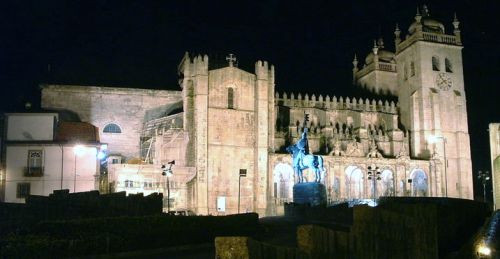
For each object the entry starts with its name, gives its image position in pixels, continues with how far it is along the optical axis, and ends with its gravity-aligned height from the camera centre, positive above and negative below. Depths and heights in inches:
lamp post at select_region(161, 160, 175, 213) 1633.6 +50.1
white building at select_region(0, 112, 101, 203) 1862.7 +99.8
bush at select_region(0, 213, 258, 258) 764.0 -71.0
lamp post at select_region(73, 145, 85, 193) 1776.8 +124.1
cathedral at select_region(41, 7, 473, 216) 2224.4 +259.5
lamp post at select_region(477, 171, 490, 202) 2465.3 +45.4
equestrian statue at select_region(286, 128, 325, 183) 1701.5 +87.7
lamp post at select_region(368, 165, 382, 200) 2421.3 +50.5
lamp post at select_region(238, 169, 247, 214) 2189.7 +58.8
